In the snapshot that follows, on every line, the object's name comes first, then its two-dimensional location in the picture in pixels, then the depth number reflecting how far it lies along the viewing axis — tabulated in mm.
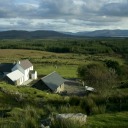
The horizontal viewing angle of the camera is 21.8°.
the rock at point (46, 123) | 9727
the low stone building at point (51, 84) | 48906
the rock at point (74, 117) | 9784
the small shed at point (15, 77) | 60281
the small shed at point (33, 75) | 72438
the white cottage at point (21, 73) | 62438
